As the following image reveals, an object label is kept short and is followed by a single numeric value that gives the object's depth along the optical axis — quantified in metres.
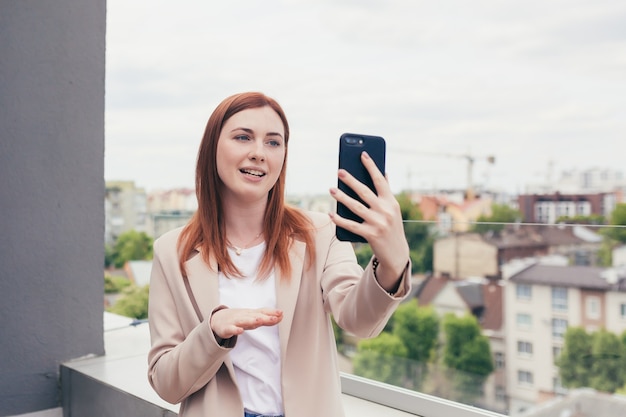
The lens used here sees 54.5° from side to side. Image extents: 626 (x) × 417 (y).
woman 0.93
